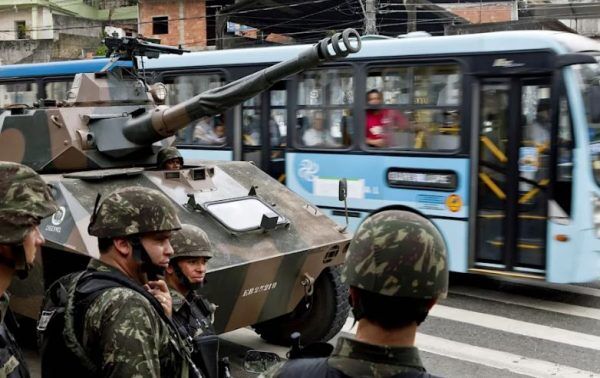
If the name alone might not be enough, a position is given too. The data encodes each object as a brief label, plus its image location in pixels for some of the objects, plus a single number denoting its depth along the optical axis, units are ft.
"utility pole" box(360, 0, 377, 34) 57.11
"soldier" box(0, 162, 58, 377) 8.06
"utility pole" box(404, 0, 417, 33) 72.39
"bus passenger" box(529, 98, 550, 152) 25.38
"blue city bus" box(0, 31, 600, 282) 24.88
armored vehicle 17.28
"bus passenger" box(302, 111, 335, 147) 30.52
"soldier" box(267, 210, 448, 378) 5.76
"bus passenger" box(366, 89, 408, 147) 28.60
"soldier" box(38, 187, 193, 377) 8.06
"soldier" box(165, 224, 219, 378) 9.68
